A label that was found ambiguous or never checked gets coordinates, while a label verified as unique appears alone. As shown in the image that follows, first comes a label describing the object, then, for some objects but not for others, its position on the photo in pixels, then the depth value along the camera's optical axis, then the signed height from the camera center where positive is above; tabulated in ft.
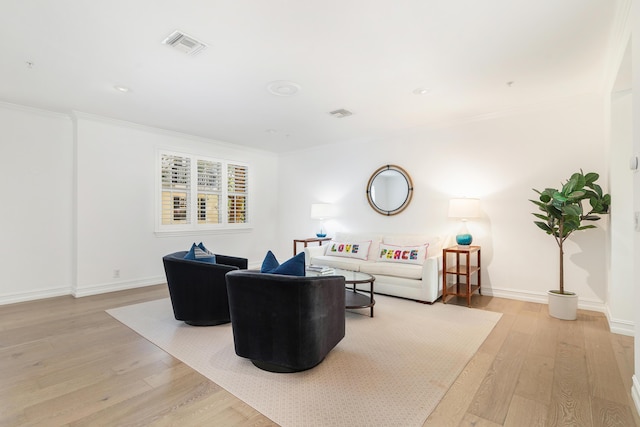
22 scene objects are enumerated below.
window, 17.84 +1.40
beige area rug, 6.23 -3.78
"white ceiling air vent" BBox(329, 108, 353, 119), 14.14 +4.65
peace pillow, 14.39 -1.79
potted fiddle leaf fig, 10.72 +0.07
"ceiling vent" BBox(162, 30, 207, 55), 8.18 +4.62
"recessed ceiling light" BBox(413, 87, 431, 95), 11.61 +4.62
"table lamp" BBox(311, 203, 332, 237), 19.86 +0.29
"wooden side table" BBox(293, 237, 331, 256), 19.20 -1.52
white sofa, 13.35 -2.33
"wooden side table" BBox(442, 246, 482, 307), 13.13 -2.44
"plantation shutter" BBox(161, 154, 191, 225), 17.71 +1.53
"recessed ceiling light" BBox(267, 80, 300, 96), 11.13 +4.64
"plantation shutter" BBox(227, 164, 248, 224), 20.84 +1.50
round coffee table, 11.27 -3.12
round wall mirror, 17.35 +1.45
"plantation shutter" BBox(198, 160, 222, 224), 19.26 +1.56
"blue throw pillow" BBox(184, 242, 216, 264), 11.05 -1.39
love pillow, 16.52 -1.79
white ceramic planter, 11.30 -3.26
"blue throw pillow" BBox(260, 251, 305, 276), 7.77 -1.29
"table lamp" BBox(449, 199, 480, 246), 13.89 +0.19
